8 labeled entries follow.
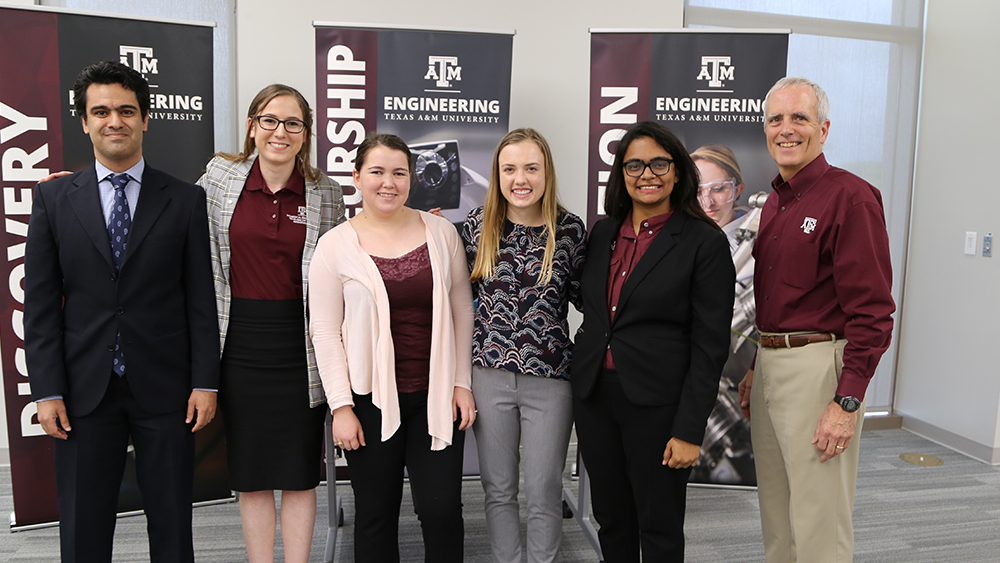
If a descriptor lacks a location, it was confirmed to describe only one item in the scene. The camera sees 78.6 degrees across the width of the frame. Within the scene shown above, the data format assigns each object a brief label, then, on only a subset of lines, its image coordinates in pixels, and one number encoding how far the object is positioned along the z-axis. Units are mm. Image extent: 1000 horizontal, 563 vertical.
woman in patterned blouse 1972
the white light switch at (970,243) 3943
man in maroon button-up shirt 1753
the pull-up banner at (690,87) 3117
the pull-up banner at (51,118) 2682
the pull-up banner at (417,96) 3092
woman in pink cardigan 1892
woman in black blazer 1743
